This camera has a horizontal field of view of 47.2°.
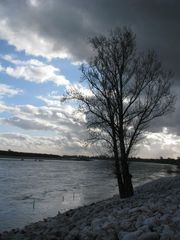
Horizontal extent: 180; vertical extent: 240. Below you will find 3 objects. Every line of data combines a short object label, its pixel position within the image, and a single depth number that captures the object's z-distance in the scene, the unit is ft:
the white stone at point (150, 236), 16.77
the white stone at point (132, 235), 17.49
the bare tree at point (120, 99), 38.86
